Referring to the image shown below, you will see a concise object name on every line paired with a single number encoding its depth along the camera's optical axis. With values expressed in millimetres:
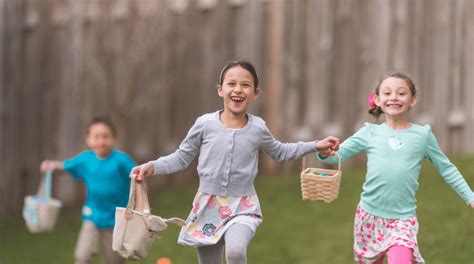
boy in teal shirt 13672
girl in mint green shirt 10891
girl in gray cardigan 11109
